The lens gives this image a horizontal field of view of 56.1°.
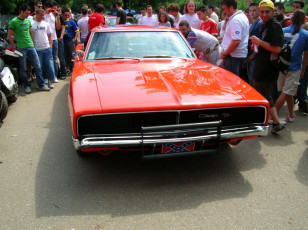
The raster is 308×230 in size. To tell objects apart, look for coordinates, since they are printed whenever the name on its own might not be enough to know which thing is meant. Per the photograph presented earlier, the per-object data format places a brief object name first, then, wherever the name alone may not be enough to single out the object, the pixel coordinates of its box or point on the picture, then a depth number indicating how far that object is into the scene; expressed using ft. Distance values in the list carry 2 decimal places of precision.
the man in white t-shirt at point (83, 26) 29.32
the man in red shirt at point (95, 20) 26.94
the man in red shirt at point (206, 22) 22.00
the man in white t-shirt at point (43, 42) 21.58
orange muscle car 8.88
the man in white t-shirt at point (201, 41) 17.65
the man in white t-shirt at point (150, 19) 31.01
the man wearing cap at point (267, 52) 12.73
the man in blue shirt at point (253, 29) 17.48
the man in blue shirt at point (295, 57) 15.37
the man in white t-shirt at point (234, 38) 15.38
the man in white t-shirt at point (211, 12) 28.57
